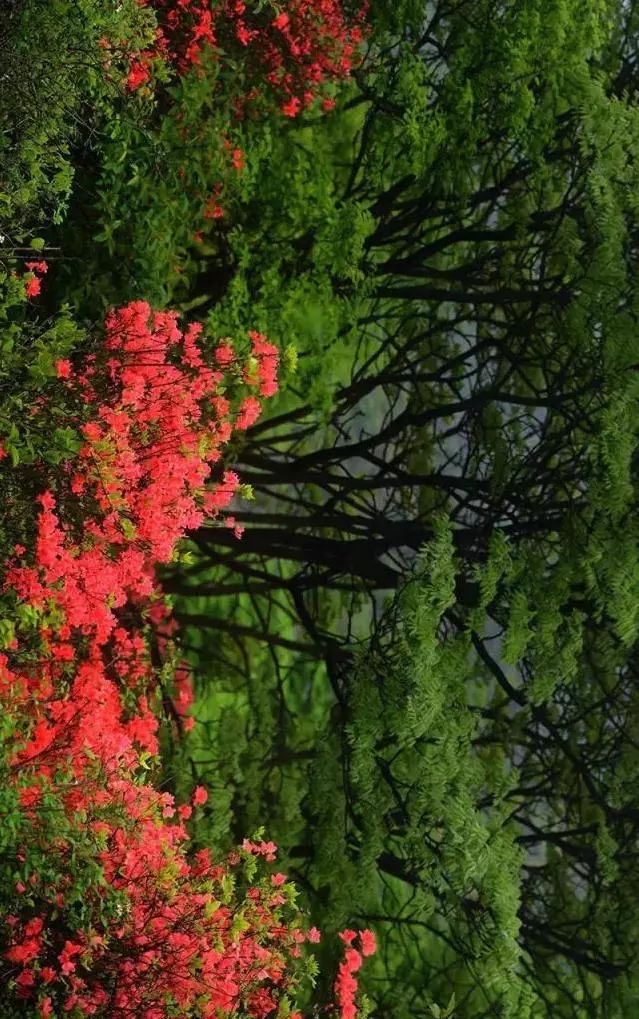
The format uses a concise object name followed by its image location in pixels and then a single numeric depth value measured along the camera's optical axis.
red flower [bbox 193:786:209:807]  8.61
